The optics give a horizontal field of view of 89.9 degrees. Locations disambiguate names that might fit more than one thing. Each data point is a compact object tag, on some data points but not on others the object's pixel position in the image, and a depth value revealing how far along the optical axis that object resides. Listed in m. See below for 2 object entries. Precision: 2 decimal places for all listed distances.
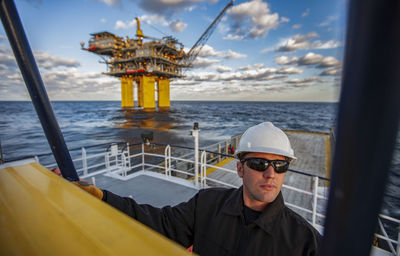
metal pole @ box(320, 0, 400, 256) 0.23
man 1.16
